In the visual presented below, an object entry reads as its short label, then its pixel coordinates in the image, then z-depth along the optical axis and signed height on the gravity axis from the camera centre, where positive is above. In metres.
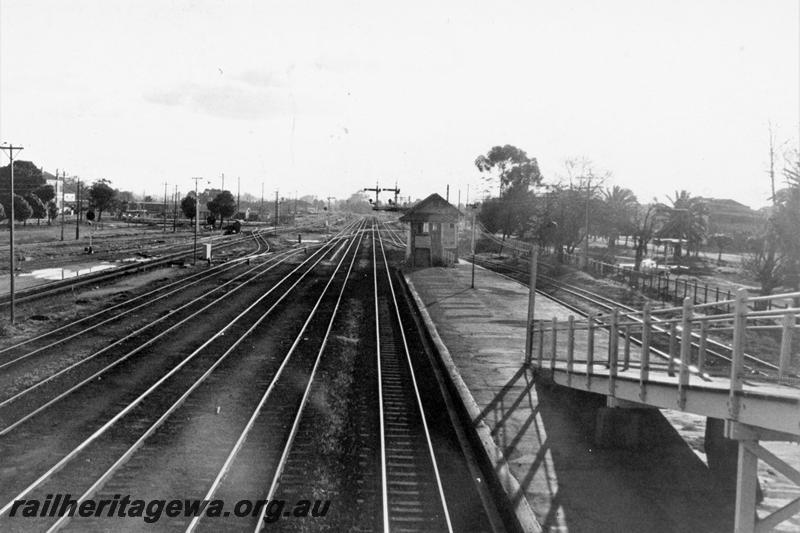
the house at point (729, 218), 95.56 +2.68
